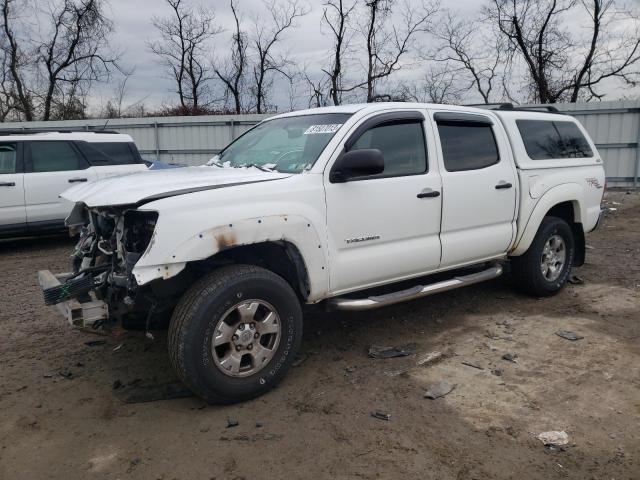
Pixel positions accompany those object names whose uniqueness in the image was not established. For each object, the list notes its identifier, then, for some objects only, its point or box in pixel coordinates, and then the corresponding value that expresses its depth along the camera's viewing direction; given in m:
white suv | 8.12
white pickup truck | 3.22
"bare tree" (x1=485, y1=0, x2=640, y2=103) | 20.61
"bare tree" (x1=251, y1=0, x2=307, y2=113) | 23.94
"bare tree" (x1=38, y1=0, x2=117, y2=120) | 23.16
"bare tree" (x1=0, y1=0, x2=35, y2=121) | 23.02
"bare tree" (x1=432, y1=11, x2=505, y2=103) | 23.72
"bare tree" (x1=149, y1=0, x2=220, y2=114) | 25.38
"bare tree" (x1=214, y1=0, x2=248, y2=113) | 24.19
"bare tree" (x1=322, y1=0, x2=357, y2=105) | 21.38
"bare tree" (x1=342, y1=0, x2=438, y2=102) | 21.58
